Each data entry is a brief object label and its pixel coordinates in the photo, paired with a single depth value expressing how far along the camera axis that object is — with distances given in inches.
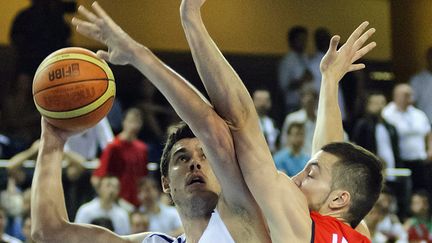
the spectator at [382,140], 679.2
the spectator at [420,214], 619.7
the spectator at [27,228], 531.4
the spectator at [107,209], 559.2
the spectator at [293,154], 590.4
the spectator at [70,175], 595.0
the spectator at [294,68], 715.5
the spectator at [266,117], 643.4
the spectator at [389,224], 608.8
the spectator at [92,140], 615.6
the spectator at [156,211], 580.8
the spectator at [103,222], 545.5
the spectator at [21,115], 645.4
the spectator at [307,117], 628.2
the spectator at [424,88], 732.6
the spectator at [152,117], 679.2
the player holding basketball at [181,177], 231.9
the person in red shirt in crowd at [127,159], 592.4
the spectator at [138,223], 561.2
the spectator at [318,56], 715.5
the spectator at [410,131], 694.8
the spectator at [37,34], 685.7
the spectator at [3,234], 527.9
